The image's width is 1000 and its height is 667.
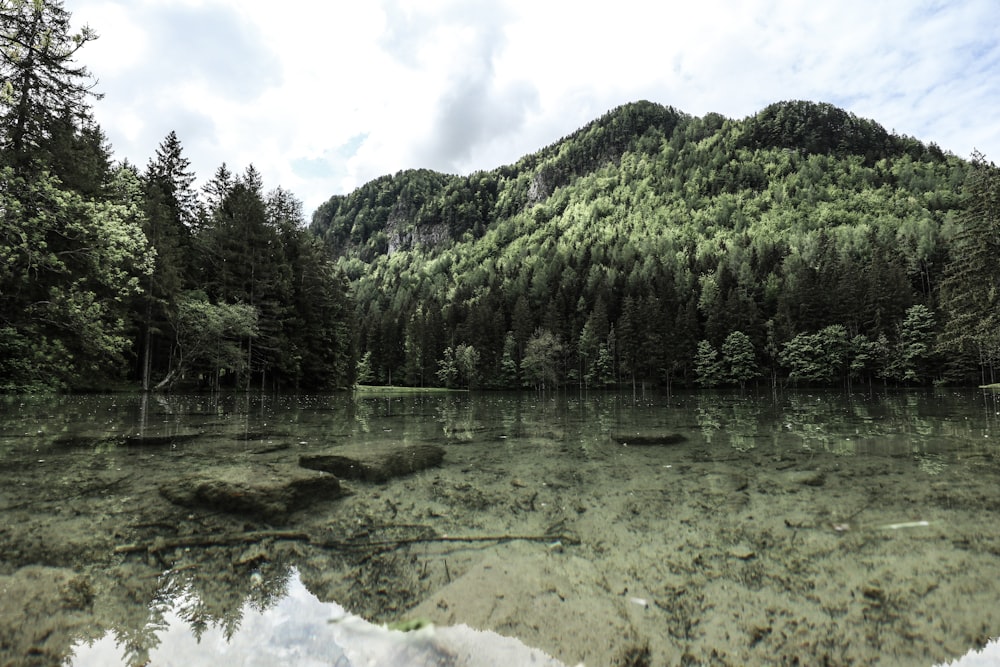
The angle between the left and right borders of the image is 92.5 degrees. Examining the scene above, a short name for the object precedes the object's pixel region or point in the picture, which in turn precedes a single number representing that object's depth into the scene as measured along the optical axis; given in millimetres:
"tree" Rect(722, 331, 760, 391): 78062
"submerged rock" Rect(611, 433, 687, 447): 11570
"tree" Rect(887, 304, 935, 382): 68625
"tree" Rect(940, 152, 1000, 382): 31250
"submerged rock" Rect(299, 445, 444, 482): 7406
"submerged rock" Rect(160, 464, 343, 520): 5438
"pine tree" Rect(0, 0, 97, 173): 16453
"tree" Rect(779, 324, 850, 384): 74419
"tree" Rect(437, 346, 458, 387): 90562
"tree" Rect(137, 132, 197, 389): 30062
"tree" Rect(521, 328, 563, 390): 82688
